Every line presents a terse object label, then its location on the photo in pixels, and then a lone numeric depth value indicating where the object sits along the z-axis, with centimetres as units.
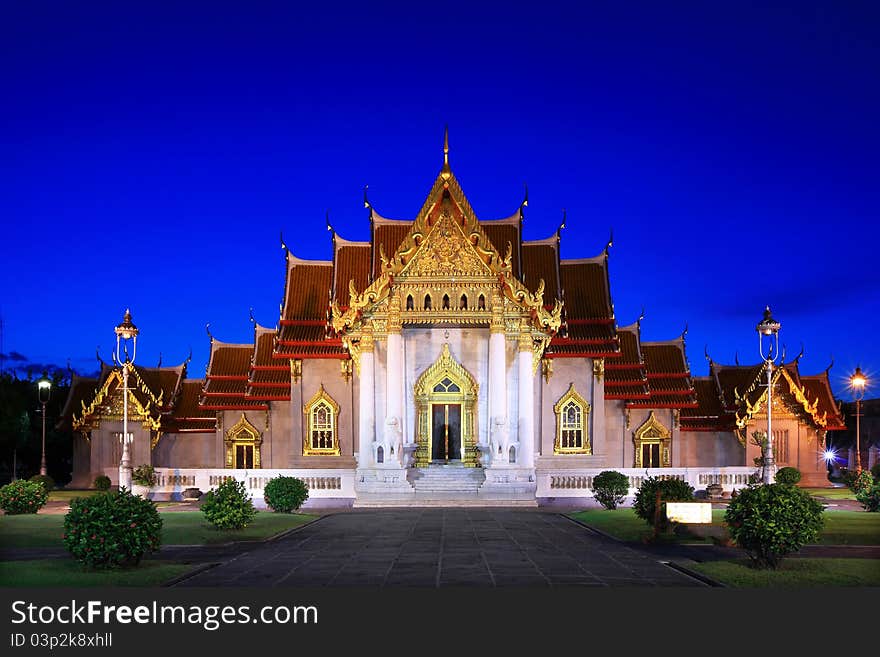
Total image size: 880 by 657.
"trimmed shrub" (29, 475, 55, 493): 3526
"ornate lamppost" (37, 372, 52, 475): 4392
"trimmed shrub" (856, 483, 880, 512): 2745
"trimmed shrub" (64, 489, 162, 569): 1549
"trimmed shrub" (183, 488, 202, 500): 3306
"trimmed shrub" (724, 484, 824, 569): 1558
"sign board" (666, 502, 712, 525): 1936
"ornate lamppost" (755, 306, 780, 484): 3036
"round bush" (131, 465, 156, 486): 3406
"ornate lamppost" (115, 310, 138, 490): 2920
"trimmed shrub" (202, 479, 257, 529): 2208
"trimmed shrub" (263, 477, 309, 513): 2833
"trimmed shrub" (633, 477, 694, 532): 2202
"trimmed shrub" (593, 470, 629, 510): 2962
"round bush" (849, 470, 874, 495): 2825
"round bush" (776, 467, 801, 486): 3678
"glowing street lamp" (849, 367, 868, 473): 3690
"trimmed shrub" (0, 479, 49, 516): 2753
